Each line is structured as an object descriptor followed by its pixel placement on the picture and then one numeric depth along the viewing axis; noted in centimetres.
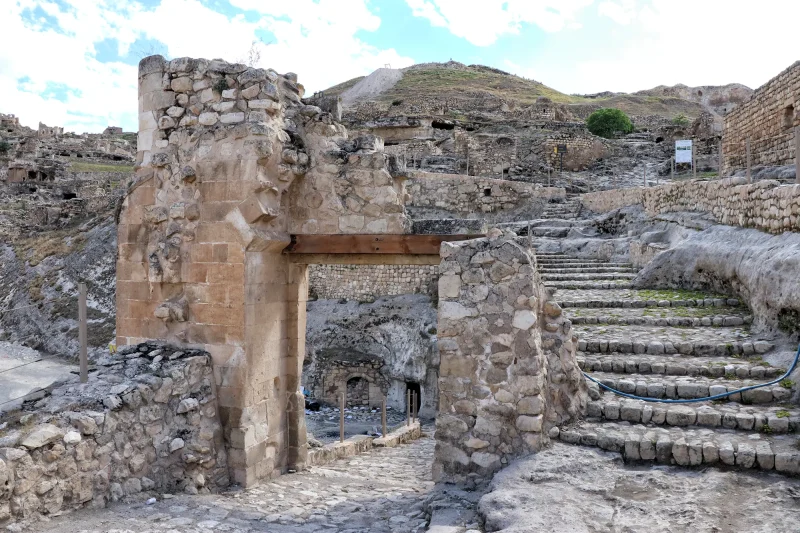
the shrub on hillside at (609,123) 3803
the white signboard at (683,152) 1641
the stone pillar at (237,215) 636
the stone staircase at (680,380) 493
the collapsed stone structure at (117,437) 446
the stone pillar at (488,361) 504
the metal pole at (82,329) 559
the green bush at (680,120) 4169
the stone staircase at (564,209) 2146
